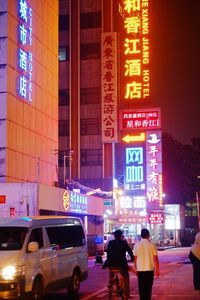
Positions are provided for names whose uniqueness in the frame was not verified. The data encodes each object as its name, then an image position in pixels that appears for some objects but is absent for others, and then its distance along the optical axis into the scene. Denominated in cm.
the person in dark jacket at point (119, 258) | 1416
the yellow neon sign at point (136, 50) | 4553
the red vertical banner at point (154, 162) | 5022
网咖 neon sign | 5128
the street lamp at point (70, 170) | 5913
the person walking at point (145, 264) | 1316
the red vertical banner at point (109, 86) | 4837
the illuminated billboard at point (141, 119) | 4781
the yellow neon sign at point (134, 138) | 5147
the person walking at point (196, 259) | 1479
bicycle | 1419
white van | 1333
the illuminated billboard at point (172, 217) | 7012
